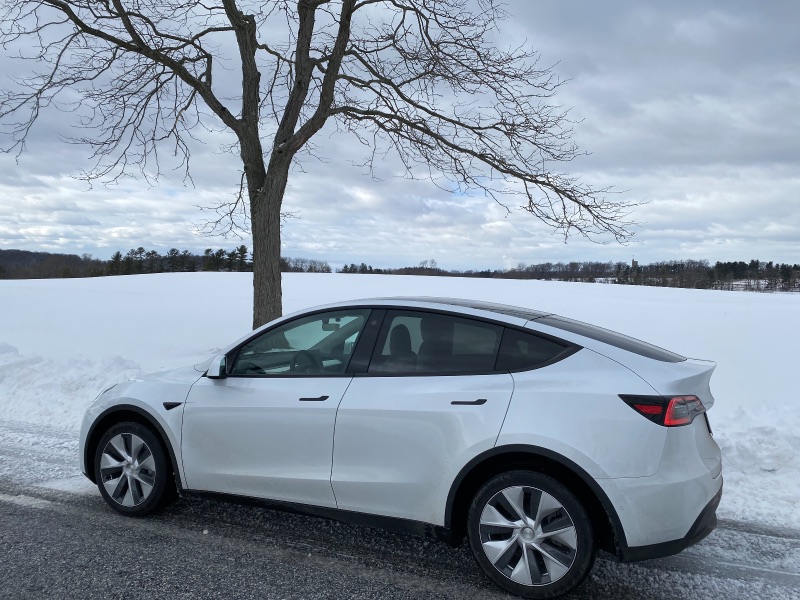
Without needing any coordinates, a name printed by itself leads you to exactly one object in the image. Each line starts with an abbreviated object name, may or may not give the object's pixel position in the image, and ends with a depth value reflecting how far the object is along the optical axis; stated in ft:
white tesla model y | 10.19
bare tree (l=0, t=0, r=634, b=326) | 32.96
